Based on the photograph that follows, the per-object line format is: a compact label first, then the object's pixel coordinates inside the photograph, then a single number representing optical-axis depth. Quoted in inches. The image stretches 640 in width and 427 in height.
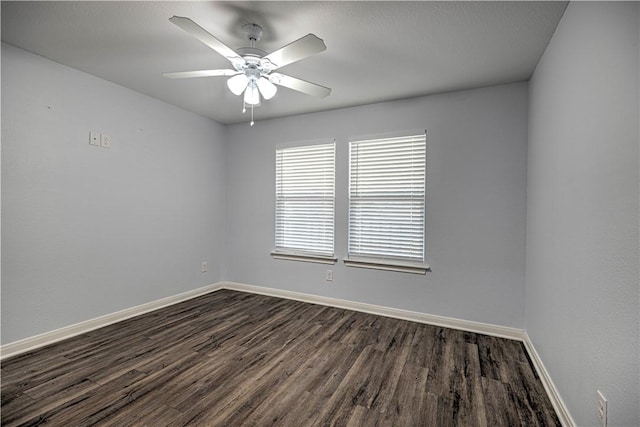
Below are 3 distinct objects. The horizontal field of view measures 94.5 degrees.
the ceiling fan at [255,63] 66.2
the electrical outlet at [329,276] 148.6
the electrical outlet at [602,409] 50.8
